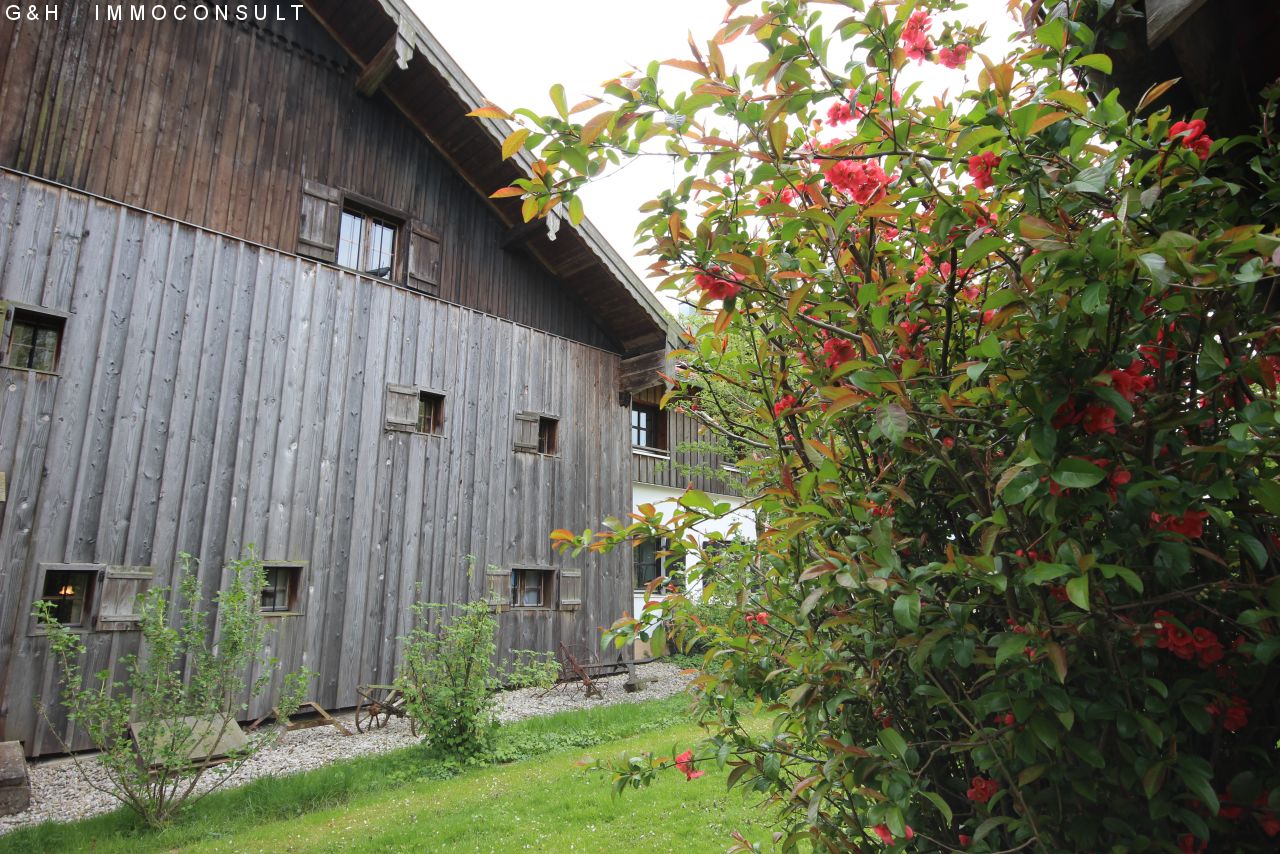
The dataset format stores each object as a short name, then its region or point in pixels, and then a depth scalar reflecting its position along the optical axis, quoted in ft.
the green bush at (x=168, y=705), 16.28
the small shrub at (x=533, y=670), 24.80
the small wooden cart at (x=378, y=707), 25.52
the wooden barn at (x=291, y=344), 22.09
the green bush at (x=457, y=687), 21.80
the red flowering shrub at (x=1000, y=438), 4.00
